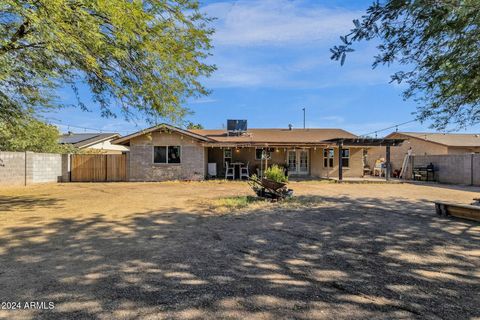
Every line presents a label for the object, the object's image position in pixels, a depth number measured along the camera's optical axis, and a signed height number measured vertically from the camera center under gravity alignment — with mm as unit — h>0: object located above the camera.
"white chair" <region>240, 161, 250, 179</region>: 18625 -683
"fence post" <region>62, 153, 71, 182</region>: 17156 -296
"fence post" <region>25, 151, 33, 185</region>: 15055 -259
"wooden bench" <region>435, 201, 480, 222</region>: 6383 -1178
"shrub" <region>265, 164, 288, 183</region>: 10334 -493
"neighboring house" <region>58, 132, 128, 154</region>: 26109 +2202
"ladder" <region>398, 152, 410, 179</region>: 21016 -333
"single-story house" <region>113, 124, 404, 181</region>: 17094 +626
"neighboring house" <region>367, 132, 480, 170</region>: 23438 +1376
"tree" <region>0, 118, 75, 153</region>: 10281 +1238
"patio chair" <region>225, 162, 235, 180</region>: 18442 -626
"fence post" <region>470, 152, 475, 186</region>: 15650 -367
